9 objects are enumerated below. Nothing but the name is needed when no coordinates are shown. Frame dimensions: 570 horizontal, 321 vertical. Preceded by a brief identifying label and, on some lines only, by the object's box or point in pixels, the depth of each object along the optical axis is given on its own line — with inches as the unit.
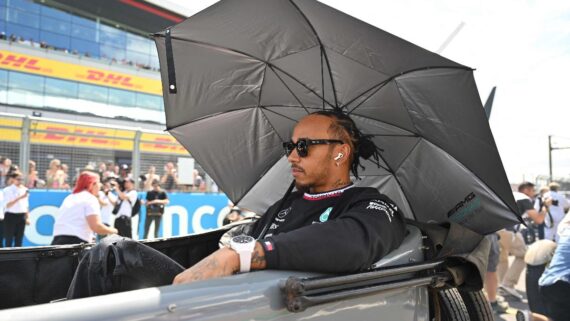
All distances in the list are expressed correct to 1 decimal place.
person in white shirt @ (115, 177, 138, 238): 326.0
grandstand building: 879.7
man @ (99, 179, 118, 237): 318.3
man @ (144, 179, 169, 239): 357.7
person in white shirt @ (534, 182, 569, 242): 292.8
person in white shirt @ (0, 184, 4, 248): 283.5
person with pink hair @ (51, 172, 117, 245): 200.5
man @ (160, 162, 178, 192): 390.6
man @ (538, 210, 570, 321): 111.7
